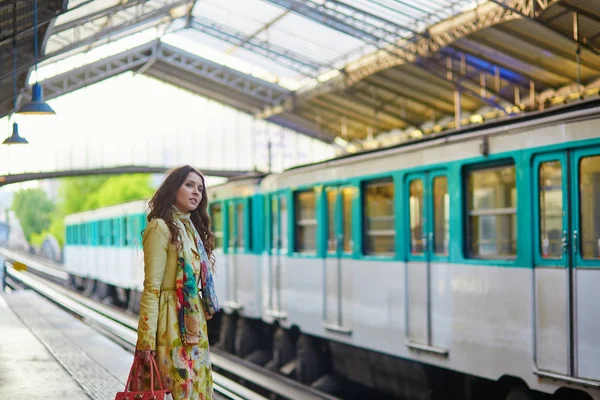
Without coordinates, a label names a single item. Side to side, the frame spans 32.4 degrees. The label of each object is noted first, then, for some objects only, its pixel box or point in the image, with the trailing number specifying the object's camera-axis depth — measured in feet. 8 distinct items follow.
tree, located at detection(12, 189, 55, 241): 402.52
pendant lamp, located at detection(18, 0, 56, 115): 49.11
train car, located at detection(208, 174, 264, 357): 53.21
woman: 17.95
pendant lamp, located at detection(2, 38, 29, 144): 65.62
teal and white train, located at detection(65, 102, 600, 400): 24.99
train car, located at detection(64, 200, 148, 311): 89.41
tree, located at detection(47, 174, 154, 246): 254.88
